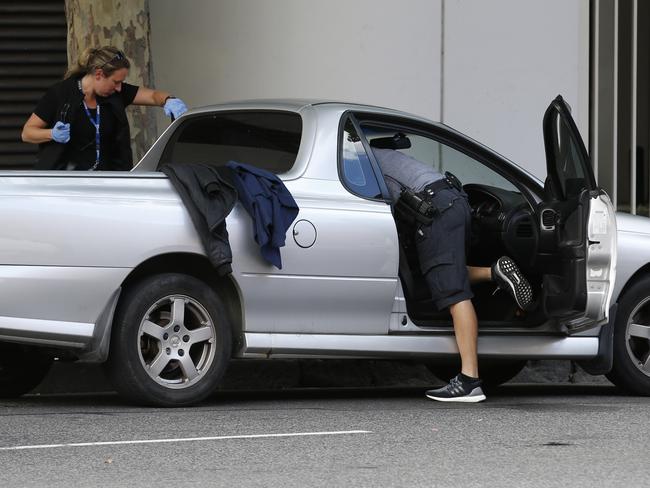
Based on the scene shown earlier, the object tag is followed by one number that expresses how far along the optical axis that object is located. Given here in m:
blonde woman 18.19
